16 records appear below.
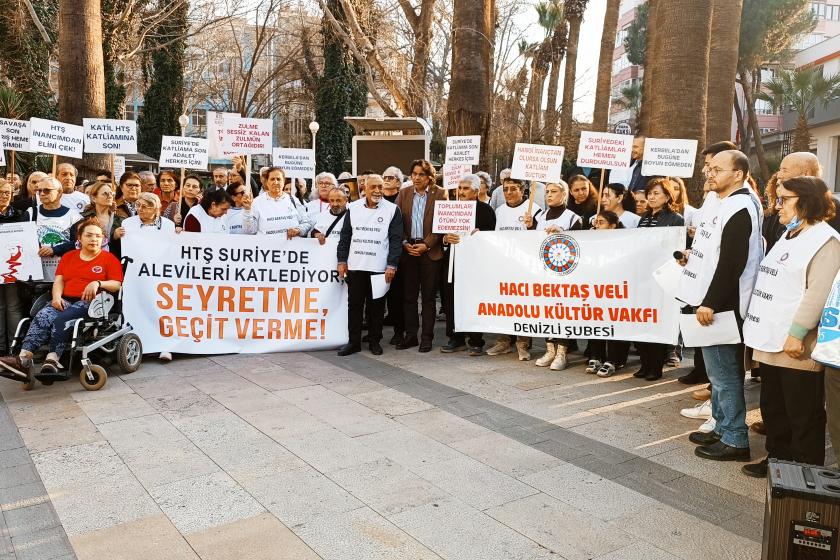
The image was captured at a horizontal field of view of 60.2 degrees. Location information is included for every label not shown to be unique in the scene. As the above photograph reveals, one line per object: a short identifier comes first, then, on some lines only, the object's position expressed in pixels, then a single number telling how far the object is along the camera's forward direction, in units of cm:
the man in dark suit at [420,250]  786
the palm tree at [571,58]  2677
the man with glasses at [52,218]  712
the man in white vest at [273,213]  788
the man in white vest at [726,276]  455
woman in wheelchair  608
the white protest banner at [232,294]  728
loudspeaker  276
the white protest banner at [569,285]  679
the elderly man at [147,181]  963
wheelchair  605
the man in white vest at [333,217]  803
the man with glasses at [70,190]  826
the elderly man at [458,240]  768
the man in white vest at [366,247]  767
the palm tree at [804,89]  3153
